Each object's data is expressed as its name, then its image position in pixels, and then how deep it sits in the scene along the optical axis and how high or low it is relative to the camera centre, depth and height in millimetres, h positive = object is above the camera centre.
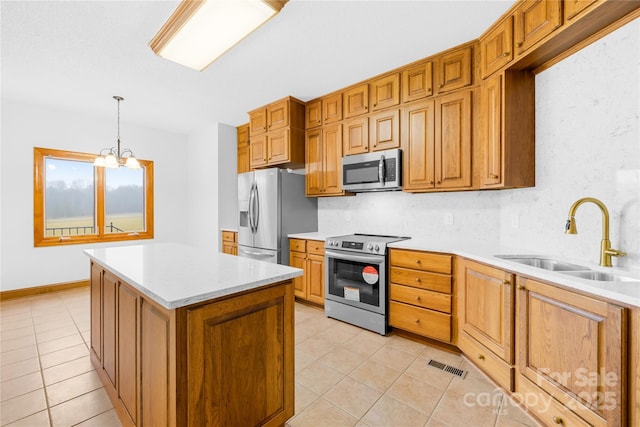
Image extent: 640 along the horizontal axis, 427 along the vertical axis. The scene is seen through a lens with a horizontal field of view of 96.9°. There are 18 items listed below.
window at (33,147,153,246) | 4184 +168
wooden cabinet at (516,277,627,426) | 1209 -719
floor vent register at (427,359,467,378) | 2131 -1233
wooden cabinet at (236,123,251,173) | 4941 +1099
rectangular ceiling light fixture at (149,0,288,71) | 1876 +1350
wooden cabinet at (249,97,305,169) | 3746 +1045
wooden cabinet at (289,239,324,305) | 3378 -691
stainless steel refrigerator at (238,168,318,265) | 3648 -26
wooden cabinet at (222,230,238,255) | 4469 -510
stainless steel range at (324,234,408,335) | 2756 -724
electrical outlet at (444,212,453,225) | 2953 -84
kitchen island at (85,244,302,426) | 1146 -613
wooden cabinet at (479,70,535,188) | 2215 +636
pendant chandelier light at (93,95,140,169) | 2994 +528
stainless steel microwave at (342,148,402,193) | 2949 +428
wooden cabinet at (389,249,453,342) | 2420 -745
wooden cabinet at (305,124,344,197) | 3514 +634
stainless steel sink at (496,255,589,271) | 1968 -370
